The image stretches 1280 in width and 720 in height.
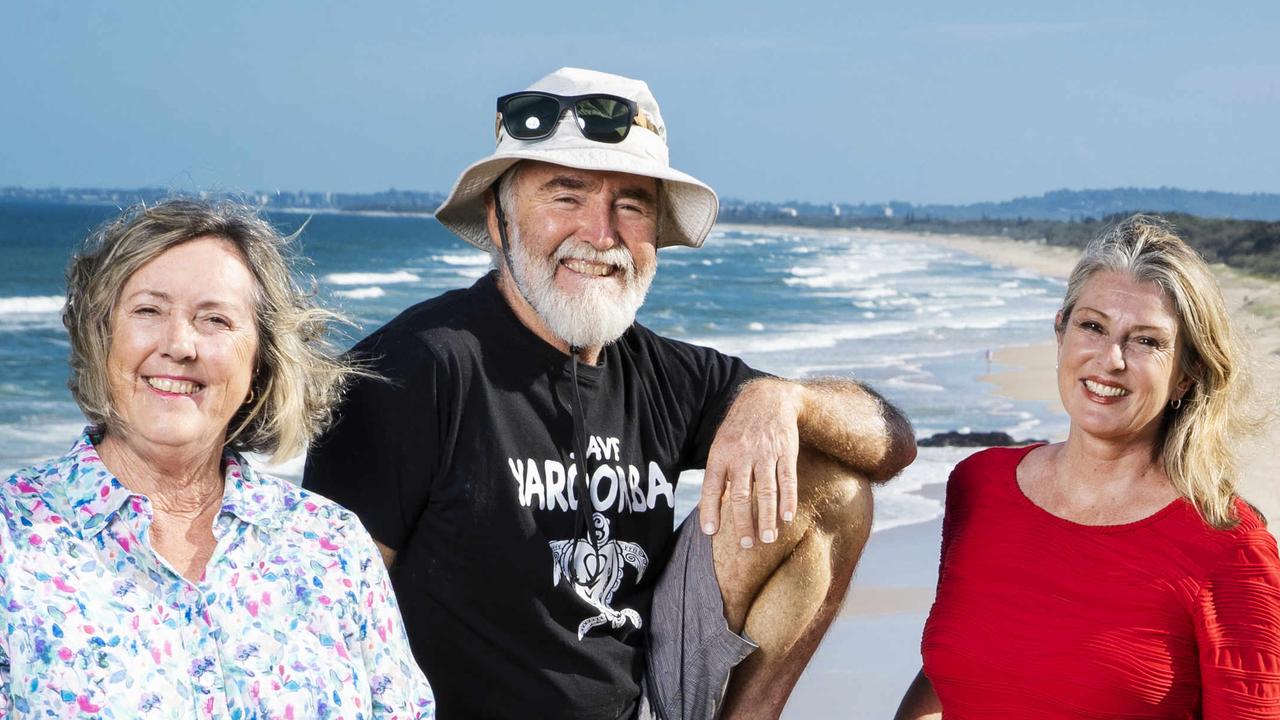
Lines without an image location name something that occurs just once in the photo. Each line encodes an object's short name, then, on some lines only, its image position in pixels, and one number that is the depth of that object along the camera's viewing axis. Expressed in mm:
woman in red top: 2383
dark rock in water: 9430
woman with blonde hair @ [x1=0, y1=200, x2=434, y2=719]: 2016
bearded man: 2934
